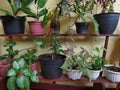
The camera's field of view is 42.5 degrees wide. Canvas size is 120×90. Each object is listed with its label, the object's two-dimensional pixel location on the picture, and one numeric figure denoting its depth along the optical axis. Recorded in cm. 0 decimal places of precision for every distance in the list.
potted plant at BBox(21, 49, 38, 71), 129
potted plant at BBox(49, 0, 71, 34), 123
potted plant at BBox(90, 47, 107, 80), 122
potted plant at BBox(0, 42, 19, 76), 127
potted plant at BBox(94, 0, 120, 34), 117
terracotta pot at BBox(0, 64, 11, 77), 127
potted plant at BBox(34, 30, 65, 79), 121
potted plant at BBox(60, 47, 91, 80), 120
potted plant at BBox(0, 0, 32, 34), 128
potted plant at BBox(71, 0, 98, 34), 125
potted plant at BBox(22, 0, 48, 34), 127
